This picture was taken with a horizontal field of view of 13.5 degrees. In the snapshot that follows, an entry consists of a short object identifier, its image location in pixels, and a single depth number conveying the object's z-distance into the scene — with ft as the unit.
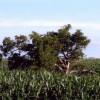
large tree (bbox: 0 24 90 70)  114.73
